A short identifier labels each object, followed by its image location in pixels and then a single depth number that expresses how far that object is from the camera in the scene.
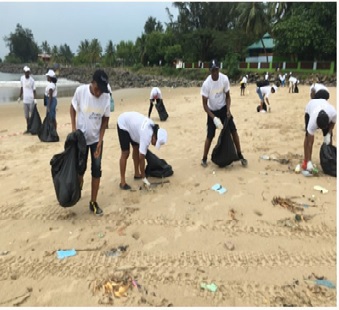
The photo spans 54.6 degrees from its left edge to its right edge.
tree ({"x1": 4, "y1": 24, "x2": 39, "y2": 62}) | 110.31
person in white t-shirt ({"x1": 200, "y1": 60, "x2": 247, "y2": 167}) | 5.05
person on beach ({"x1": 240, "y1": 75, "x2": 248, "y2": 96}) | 17.07
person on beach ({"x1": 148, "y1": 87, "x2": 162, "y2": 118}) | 9.62
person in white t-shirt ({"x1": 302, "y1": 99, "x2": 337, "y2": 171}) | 4.66
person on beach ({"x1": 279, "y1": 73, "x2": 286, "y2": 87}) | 21.26
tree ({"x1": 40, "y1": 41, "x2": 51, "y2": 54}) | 108.19
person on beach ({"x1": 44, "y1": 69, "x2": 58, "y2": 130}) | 7.48
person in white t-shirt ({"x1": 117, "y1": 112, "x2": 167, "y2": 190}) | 4.14
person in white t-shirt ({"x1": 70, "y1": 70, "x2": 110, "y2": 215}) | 3.62
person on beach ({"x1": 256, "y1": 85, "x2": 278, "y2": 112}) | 10.60
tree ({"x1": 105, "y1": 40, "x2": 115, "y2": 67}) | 66.19
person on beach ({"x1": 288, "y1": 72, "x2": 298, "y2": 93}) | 16.47
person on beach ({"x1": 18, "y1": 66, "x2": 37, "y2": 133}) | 7.88
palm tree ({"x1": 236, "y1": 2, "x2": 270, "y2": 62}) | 32.75
